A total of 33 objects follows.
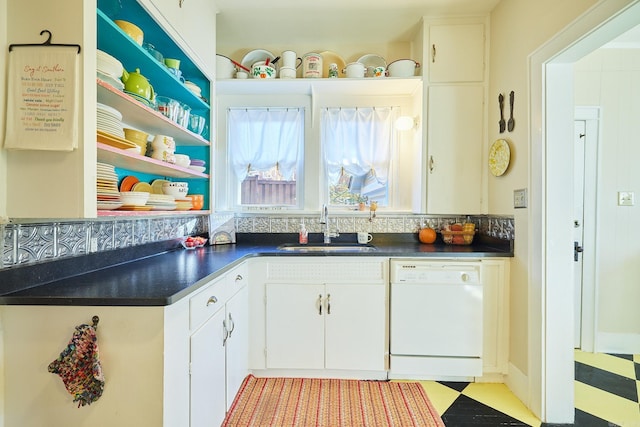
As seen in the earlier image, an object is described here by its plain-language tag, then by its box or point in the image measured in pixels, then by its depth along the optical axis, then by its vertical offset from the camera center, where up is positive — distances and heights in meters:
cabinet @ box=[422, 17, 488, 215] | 2.22 +0.74
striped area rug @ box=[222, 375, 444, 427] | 1.62 -1.16
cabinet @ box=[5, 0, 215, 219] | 0.97 +0.47
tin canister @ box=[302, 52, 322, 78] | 2.34 +1.16
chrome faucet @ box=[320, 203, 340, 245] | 2.42 -0.12
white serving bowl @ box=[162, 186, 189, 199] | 1.75 +0.11
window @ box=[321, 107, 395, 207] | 2.58 +0.52
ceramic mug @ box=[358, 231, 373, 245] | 2.43 -0.23
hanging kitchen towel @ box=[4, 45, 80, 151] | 0.95 +0.36
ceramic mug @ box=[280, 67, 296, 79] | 2.32 +1.09
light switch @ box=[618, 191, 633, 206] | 2.30 +0.12
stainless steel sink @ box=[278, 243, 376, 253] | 2.37 -0.30
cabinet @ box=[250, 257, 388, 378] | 1.96 -0.69
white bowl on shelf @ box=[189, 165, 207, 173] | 1.93 +0.27
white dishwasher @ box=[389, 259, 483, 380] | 1.94 -0.69
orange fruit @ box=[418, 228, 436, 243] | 2.39 -0.20
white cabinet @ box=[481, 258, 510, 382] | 1.96 -0.70
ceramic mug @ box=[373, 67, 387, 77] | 2.31 +1.10
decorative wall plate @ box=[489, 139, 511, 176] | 1.97 +0.38
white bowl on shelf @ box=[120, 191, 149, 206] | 1.32 +0.05
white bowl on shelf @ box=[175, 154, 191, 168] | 1.74 +0.29
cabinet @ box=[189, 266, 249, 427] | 1.20 -0.67
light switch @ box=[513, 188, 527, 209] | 1.79 +0.08
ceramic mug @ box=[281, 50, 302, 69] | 2.35 +1.21
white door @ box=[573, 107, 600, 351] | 2.30 -0.03
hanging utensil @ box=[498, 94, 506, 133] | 2.03 +0.69
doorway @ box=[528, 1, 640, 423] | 1.64 -0.15
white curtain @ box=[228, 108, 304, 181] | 2.59 +0.63
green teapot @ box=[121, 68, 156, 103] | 1.34 +0.58
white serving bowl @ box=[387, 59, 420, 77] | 2.27 +1.11
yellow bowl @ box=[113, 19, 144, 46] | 1.31 +0.81
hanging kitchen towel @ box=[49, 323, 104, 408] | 0.91 -0.50
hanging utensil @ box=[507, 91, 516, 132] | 1.92 +0.61
